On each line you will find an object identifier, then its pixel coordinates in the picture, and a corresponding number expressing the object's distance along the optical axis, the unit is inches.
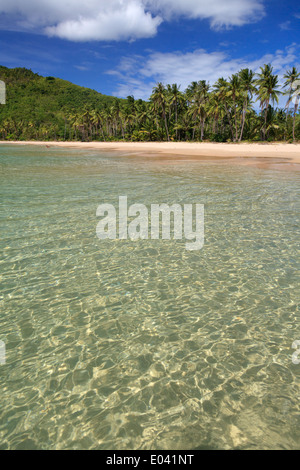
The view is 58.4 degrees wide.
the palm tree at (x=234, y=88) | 2010.6
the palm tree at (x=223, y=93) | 2169.0
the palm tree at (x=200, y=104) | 2367.1
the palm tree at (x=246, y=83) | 2023.9
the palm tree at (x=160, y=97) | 2554.1
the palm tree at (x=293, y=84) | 1887.3
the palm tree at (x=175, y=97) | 2610.7
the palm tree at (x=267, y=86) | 1911.9
